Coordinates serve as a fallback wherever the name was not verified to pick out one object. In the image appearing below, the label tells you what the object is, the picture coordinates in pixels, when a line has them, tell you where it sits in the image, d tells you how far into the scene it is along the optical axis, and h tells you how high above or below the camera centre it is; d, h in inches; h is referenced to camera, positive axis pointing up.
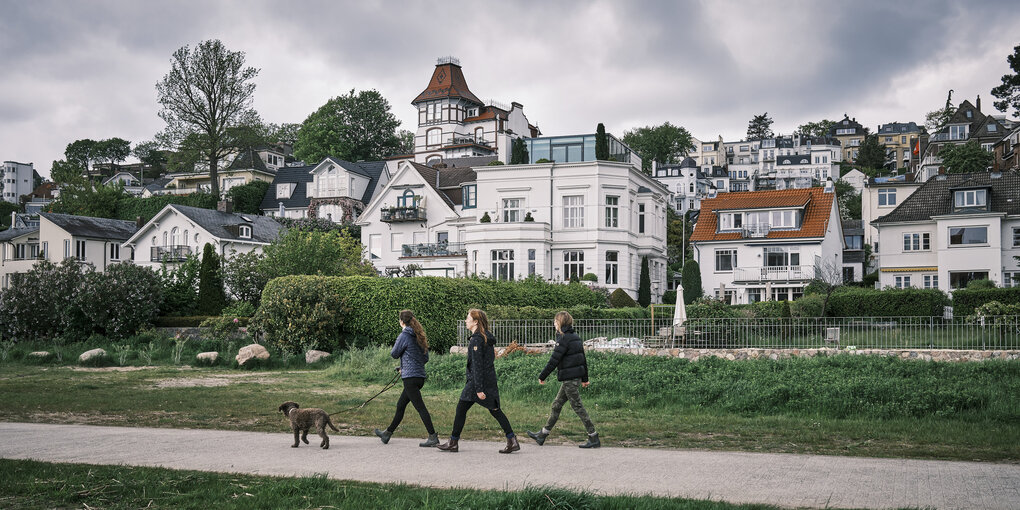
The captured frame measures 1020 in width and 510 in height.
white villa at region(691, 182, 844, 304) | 2096.5 +106.9
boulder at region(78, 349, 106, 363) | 1058.3 -77.2
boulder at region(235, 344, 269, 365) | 997.2 -72.8
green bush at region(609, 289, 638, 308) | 1852.9 -25.8
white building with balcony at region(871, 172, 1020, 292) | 1961.1 +118.8
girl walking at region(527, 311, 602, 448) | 474.6 -44.7
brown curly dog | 457.7 -69.8
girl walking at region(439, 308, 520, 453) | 451.5 -47.9
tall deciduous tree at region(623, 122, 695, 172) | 5595.5 +967.5
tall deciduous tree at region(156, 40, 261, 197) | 2630.4 +597.1
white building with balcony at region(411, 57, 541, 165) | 3907.5 +787.3
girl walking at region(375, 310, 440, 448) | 468.8 -40.5
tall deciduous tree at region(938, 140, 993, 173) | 3427.7 +506.1
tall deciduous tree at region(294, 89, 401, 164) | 3865.7 +752.0
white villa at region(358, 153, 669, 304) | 1961.1 +141.3
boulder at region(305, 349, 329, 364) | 1011.3 -77.2
